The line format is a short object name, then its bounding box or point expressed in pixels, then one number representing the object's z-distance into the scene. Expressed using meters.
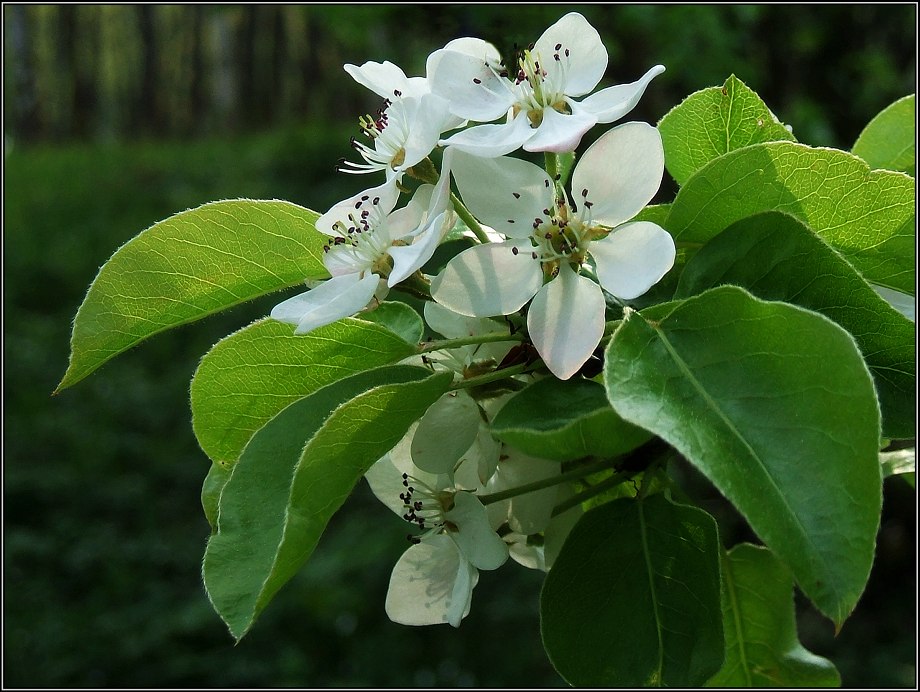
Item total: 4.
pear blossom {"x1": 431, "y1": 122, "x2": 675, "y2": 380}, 0.14
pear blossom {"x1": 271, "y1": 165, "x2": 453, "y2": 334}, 0.14
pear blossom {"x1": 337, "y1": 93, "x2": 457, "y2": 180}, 0.15
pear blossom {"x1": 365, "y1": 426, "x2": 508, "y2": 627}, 0.16
